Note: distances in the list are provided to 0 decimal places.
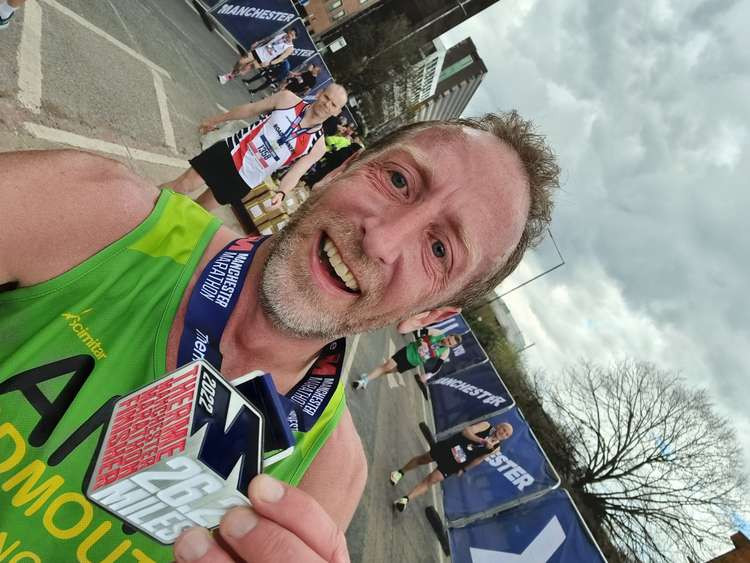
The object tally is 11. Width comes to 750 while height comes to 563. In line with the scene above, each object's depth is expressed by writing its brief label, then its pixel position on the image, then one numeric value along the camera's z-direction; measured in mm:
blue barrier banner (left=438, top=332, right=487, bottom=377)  10195
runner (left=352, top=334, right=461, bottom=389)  8820
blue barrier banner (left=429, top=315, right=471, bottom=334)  10908
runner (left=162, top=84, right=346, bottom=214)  3785
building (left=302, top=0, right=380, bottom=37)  33375
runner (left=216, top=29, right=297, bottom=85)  10438
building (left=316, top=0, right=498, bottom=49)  35688
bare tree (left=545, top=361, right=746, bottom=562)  12742
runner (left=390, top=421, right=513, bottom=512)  6926
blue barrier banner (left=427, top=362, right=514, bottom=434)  8195
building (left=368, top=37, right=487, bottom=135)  35053
